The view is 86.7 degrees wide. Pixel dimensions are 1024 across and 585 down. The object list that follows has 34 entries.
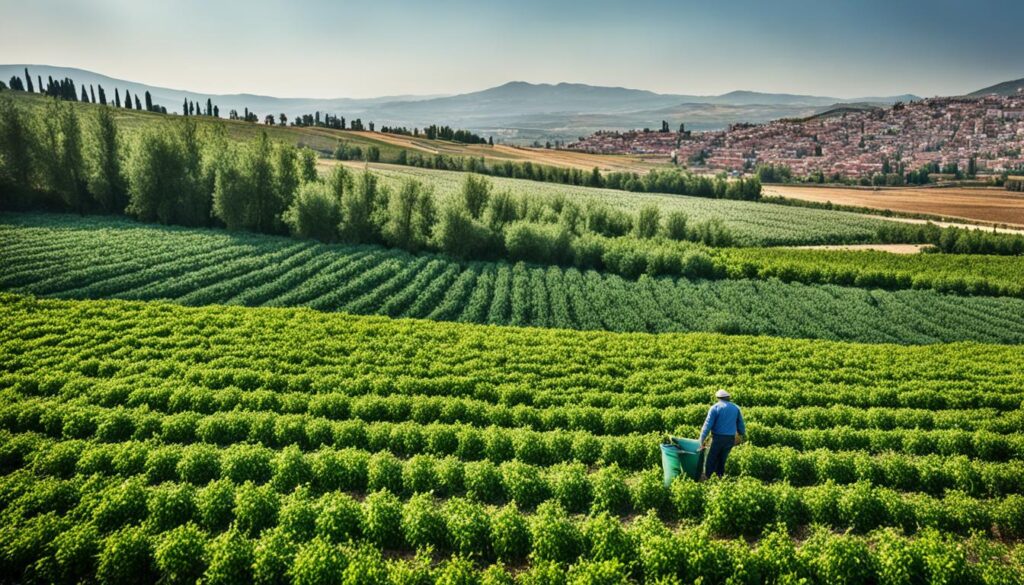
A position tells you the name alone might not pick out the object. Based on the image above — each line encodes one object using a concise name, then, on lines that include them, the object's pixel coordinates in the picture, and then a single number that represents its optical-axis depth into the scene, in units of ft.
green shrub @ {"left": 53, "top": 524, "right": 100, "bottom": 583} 35.60
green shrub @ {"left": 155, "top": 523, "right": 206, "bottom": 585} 35.47
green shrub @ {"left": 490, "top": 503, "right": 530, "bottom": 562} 38.81
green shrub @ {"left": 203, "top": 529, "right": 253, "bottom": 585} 34.99
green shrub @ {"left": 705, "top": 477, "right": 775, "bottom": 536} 41.88
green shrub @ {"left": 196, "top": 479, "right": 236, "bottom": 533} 40.98
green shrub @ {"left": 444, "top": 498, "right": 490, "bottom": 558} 38.91
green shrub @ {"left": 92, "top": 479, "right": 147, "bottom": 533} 39.68
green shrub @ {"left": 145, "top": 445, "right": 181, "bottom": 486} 46.85
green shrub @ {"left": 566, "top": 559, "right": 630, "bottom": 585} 33.47
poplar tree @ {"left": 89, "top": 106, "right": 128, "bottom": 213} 183.83
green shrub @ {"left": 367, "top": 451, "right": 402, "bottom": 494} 45.88
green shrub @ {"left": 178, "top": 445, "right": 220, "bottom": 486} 46.62
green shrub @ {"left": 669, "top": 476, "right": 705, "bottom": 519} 43.42
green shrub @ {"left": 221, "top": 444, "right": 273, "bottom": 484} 46.78
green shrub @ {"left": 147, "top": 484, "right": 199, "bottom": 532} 40.40
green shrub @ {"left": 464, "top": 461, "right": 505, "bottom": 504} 45.65
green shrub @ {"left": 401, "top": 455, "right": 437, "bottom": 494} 46.06
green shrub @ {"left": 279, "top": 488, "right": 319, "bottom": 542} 39.27
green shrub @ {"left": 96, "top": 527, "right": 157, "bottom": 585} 35.37
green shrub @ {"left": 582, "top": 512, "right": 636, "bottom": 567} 36.81
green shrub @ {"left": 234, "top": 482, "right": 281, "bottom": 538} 40.75
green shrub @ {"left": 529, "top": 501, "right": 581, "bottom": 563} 37.63
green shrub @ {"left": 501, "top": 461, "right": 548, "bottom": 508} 44.86
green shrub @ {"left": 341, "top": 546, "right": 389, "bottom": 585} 33.67
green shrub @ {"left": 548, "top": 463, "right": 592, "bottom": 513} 44.60
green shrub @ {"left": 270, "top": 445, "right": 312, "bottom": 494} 46.21
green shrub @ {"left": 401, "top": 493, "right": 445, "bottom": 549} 39.32
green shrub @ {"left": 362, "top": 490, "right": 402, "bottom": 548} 39.58
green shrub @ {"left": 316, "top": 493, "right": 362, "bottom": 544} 39.32
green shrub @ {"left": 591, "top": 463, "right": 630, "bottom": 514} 44.06
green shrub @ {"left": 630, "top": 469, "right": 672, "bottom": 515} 44.65
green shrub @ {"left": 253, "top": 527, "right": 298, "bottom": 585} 34.99
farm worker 44.29
